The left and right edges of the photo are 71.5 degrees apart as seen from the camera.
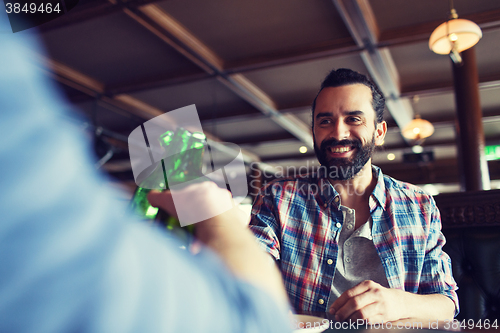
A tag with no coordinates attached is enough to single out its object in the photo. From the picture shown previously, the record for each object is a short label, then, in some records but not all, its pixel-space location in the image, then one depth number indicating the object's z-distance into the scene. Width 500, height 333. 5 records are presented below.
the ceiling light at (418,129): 4.93
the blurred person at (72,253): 0.23
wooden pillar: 3.47
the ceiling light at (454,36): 2.77
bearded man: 1.21
